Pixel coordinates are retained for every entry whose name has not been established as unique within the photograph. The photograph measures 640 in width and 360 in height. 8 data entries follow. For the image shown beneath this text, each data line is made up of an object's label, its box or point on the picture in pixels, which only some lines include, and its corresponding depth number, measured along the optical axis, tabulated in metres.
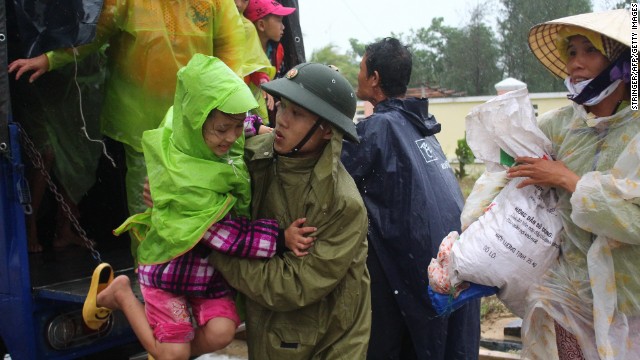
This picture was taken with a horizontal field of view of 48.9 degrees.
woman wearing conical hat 2.34
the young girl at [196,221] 2.42
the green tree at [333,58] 27.75
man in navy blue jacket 3.30
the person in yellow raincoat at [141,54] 3.44
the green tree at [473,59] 25.23
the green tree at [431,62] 27.62
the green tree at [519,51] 22.56
